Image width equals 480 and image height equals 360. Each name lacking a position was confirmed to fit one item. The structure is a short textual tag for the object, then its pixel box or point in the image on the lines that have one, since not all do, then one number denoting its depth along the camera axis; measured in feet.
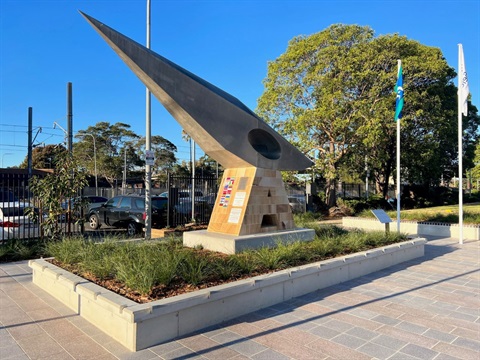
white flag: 37.88
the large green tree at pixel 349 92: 62.80
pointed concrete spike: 23.09
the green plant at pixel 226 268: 17.94
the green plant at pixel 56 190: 29.39
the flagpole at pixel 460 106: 37.88
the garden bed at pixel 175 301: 13.30
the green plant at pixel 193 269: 16.70
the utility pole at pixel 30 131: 65.21
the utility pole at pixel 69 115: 39.86
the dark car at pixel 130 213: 44.17
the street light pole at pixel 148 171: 37.27
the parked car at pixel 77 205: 30.81
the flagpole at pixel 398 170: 38.87
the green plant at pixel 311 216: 57.31
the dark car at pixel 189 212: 45.65
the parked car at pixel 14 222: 32.73
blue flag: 40.50
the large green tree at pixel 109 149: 174.91
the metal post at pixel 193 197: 46.85
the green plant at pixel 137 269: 15.19
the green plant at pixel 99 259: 17.72
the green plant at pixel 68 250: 21.25
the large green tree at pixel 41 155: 197.65
